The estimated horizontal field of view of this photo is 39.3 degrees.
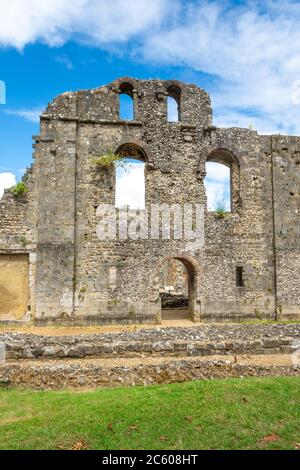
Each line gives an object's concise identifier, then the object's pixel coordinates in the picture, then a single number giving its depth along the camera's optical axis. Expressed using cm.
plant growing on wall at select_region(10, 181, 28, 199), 1705
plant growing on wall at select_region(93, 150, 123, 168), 1750
